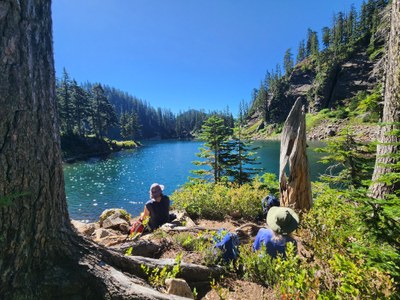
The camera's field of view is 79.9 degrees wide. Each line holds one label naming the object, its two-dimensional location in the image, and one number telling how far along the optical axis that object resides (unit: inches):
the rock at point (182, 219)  251.1
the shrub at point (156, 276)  108.3
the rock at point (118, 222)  273.3
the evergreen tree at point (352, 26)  3238.2
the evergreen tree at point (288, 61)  4224.9
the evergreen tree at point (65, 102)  1875.0
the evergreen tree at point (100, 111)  2274.9
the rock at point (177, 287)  107.3
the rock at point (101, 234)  223.3
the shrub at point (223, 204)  313.0
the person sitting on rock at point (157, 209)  244.2
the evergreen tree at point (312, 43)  3785.9
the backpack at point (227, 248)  153.3
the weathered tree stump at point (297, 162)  274.2
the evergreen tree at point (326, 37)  3540.8
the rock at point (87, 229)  265.2
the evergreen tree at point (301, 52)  4431.6
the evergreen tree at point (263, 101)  3782.0
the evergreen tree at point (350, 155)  358.3
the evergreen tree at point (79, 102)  2044.8
